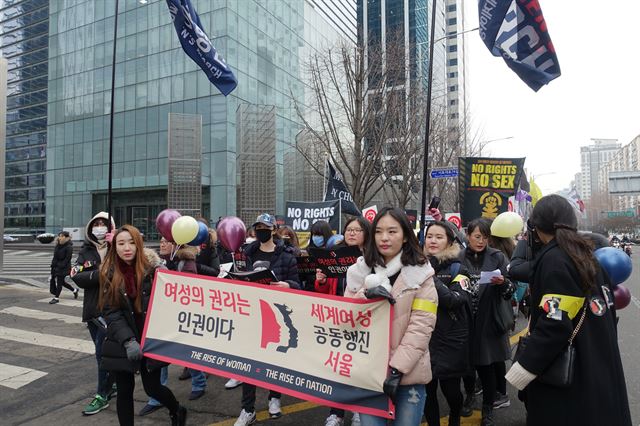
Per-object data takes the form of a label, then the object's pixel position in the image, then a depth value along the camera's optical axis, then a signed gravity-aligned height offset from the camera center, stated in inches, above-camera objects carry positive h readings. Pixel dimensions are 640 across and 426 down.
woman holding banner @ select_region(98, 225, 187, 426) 138.6 -33.0
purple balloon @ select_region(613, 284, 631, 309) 128.3 -23.4
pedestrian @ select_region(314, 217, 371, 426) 189.5 -11.8
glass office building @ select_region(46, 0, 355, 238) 1331.2 +415.7
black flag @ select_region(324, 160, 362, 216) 411.8 +25.1
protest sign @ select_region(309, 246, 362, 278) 184.4 -17.6
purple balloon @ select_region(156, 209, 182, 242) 207.6 -1.9
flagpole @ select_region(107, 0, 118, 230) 274.9 +46.3
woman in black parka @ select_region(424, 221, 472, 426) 141.6 -41.5
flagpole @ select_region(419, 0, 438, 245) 219.9 +46.7
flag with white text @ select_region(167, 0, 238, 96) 293.0 +118.6
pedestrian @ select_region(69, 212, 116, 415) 161.6 -23.6
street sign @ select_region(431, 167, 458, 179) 406.6 +42.0
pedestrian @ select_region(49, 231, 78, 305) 413.1 -44.1
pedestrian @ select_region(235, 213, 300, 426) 183.6 -16.5
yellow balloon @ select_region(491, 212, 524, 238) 195.0 -4.4
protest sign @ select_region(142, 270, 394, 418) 115.0 -36.8
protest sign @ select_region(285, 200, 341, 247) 358.3 +2.1
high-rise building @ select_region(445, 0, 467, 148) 3425.2 +1325.0
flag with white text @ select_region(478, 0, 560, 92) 262.7 +109.4
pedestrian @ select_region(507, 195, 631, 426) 91.4 -27.0
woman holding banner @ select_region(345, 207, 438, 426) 105.7 -20.3
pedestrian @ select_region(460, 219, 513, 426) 161.8 -37.1
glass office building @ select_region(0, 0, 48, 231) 2103.8 +551.9
